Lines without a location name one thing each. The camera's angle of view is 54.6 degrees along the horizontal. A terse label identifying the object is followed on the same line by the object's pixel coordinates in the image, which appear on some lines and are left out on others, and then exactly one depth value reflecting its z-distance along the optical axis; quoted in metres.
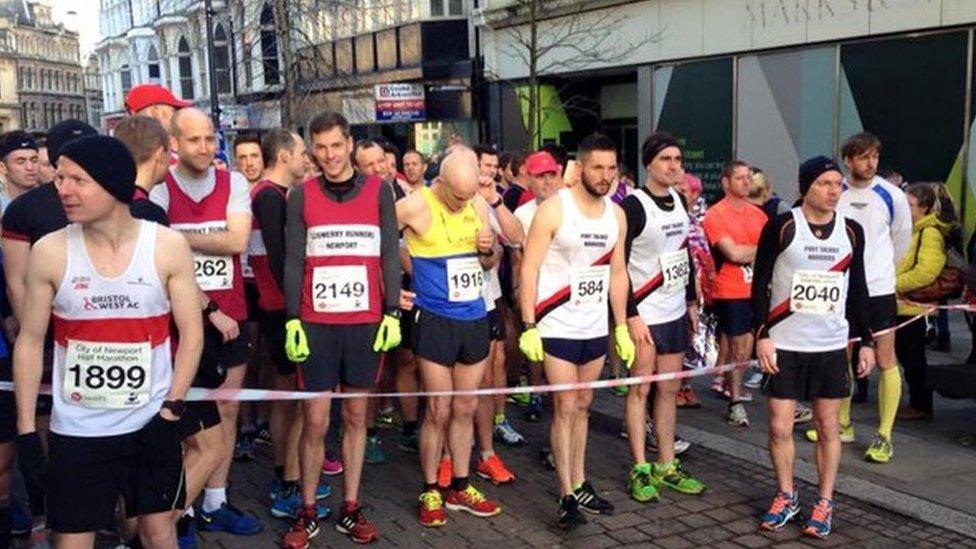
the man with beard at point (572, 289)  5.28
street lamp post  23.38
